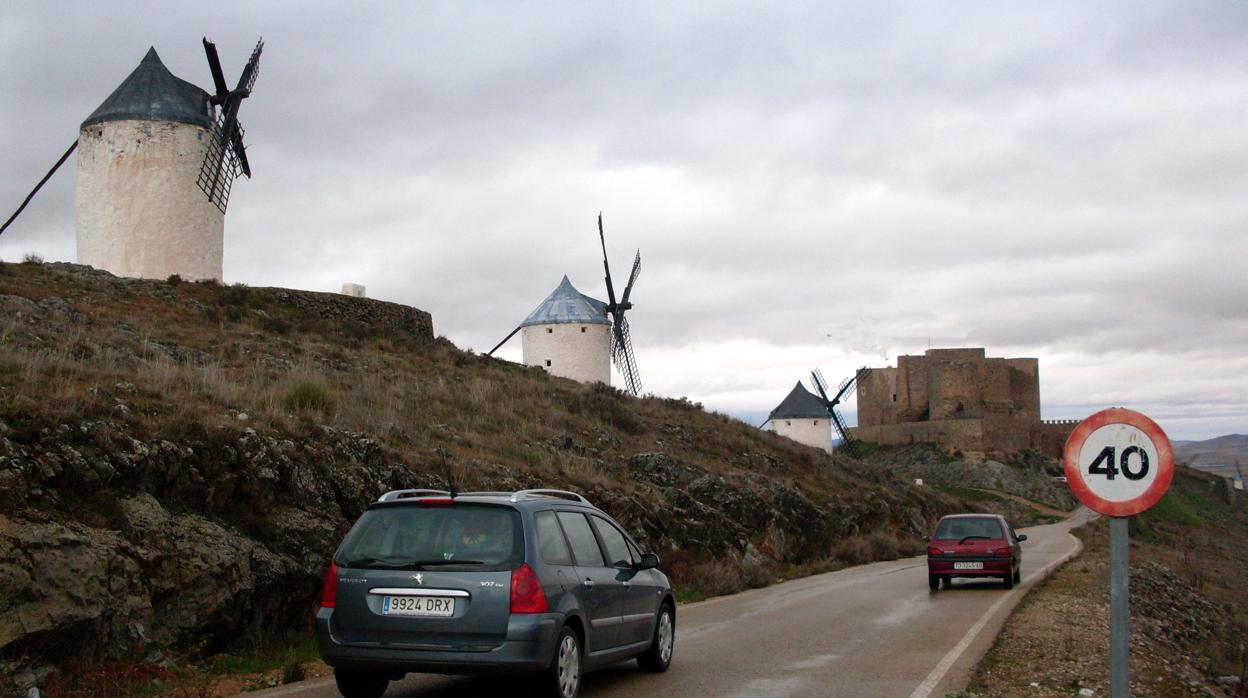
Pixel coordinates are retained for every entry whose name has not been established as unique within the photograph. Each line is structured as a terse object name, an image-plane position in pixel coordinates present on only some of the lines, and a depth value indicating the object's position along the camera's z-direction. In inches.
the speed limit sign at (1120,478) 246.8
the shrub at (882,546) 1296.8
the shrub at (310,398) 711.1
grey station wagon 319.9
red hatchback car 818.2
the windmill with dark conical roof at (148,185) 1365.7
